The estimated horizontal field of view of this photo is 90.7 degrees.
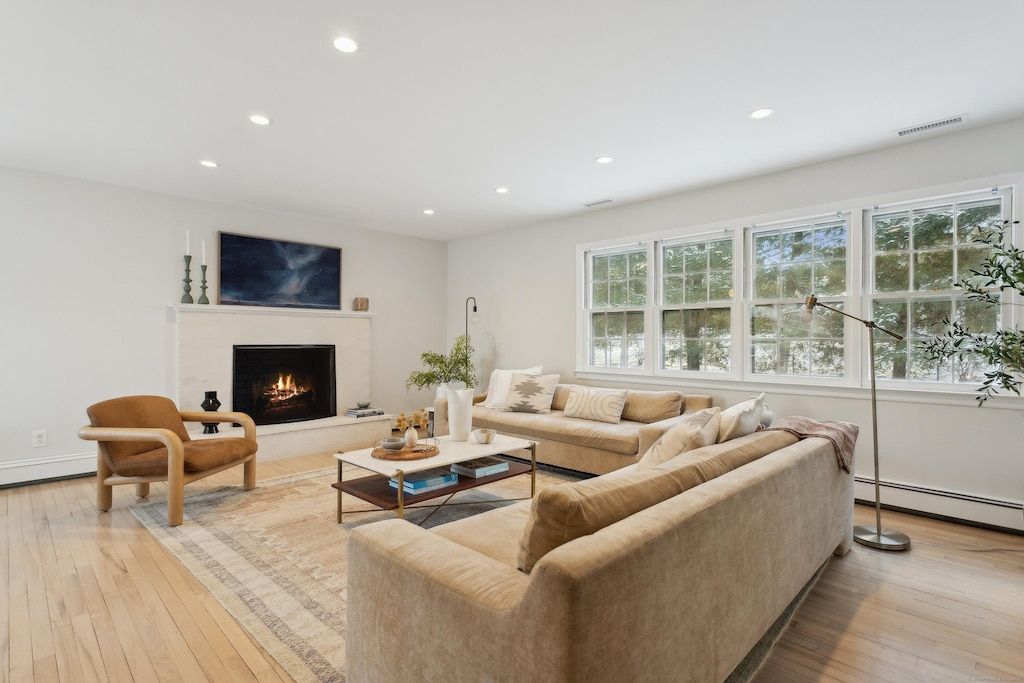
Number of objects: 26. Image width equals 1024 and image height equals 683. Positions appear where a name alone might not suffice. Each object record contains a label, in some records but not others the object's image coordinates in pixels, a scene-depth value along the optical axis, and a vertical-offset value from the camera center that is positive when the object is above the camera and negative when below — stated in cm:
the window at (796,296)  343 +43
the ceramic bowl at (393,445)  320 -62
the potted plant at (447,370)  614 -28
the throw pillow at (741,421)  247 -37
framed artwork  509 +78
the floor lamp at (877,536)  288 -111
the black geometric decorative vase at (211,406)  466 -56
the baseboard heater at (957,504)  309 -99
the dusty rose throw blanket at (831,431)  247 -42
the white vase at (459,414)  366 -48
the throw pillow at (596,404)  450 -52
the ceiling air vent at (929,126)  310 +140
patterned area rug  199 -112
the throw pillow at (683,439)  228 -42
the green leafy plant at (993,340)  249 +4
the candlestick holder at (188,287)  477 +57
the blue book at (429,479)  300 -81
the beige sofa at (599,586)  109 -62
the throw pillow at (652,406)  439 -52
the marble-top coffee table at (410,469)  288 -71
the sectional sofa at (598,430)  393 -69
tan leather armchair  316 -71
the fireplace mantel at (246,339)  473 +8
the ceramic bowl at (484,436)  357 -63
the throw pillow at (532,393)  500 -46
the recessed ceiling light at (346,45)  227 +138
